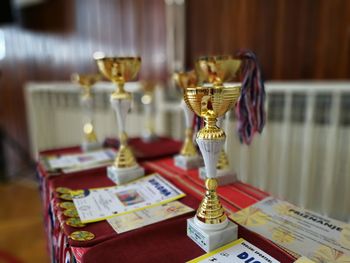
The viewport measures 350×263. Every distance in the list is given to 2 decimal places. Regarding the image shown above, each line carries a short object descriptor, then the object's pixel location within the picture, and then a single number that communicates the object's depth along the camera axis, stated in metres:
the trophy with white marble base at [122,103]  0.83
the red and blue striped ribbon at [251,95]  0.79
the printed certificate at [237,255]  0.49
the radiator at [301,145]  1.36
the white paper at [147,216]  0.61
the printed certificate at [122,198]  0.67
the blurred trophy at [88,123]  1.17
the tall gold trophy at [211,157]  0.51
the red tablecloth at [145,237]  0.51
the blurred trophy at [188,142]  0.92
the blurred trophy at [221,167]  0.79
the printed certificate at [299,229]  0.52
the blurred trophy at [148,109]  1.31
